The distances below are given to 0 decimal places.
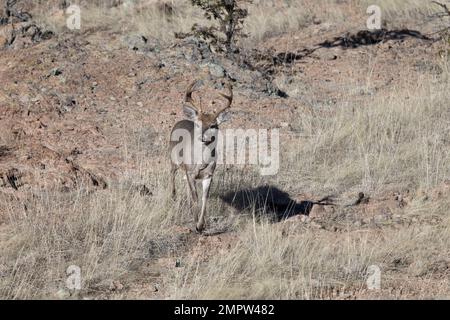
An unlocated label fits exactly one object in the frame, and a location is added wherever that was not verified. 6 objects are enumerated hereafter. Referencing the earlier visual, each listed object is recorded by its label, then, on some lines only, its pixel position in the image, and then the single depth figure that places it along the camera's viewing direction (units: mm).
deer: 17625
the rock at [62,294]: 13523
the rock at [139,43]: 28172
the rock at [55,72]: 26547
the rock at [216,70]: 26797
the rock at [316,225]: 17781
